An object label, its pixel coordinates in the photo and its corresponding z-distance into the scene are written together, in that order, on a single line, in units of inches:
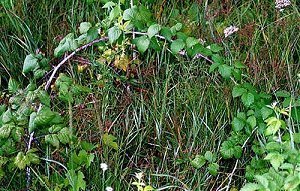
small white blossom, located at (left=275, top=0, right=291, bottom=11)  125.1
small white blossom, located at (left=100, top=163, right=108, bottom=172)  92.3
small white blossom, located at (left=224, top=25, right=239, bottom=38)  117.8
